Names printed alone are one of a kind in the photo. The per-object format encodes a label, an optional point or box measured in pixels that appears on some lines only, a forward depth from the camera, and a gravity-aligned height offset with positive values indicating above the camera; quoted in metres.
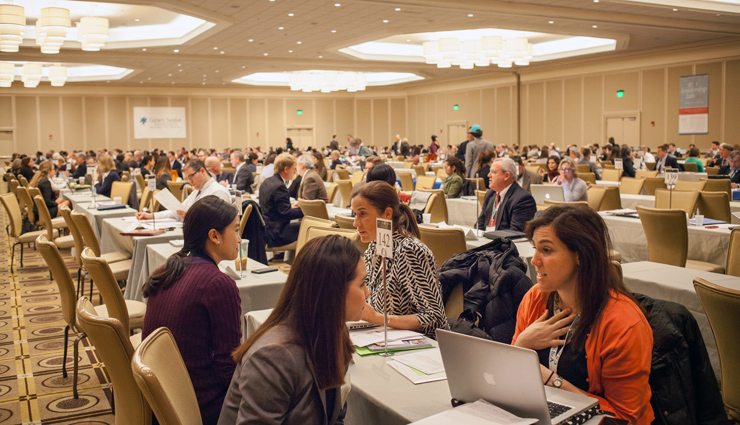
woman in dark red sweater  2.79 -0.60
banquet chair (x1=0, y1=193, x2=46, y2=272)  8.87 -0.68
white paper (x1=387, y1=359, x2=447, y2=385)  2.55 -0.76
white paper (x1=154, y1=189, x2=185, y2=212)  7.16 -0.37
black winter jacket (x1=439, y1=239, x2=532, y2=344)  3.40 -0.62
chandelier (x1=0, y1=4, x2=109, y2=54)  11.51 +2.28
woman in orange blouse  2.25 -0.53
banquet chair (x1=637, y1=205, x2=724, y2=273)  6.03 -0.69
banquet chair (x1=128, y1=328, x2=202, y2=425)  2.11 -0.66
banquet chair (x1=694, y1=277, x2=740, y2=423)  3.04 -0.75
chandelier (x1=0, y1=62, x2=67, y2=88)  20.72 +2.59
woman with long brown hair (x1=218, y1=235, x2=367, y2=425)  1.83 -0.48
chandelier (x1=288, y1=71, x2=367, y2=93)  24.94 +2.66
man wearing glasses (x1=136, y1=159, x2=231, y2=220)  7.26 -0.20
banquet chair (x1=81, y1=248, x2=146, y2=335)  3.87 -0.66
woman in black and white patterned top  3.29 -0.52
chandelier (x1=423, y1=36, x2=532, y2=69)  16.36 +2.42
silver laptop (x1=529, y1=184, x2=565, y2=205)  8.08 -0.41
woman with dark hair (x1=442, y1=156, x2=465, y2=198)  9.76 -0.28
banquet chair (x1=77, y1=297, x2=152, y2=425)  2.58 -0.70
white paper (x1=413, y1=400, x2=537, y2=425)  1.97 -0.71
